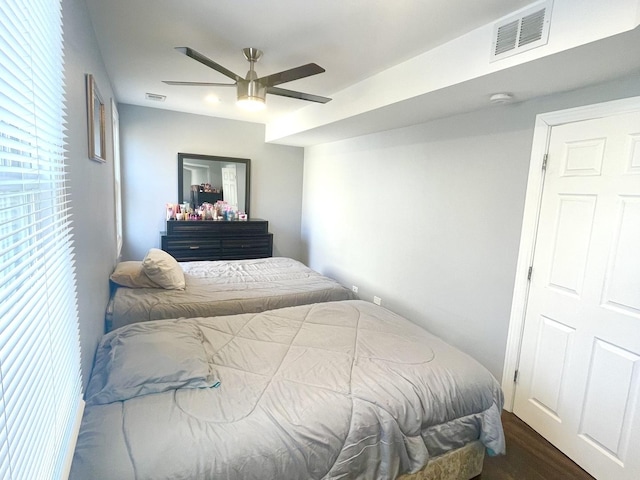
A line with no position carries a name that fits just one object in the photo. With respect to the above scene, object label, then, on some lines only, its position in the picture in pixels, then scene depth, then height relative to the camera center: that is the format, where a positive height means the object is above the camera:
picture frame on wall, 1.79 +0.34
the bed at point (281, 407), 1.24 -0.91
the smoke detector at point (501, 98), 2.24 +0.70
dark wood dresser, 4.40 -0.69
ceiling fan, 2.03 +0.70
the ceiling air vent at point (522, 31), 1.63 +0.86
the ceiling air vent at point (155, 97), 3.73 +0.97
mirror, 4.67 +0.11
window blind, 0.69 -0.19
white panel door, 1.80 -0.55
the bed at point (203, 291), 2.61 -0.88
